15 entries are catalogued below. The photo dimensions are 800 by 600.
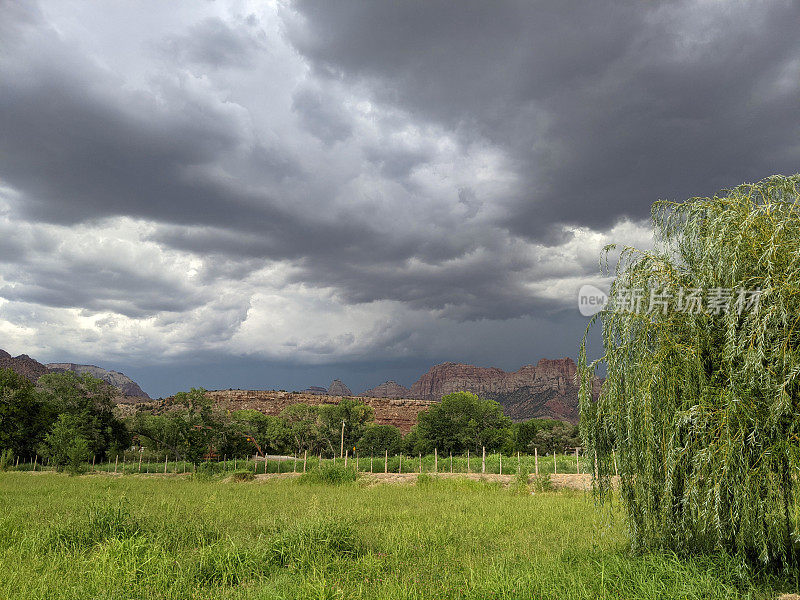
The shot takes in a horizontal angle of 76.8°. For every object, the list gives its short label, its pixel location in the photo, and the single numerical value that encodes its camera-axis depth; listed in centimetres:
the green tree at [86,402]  4638
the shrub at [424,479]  2616
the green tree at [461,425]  6588
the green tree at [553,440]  6588
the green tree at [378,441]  6544
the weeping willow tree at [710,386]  766
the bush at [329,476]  2809
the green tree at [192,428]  3799
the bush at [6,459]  4025
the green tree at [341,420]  6455
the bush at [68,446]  3588
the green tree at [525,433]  6556
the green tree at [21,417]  4619
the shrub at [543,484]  2384
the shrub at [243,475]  3170
